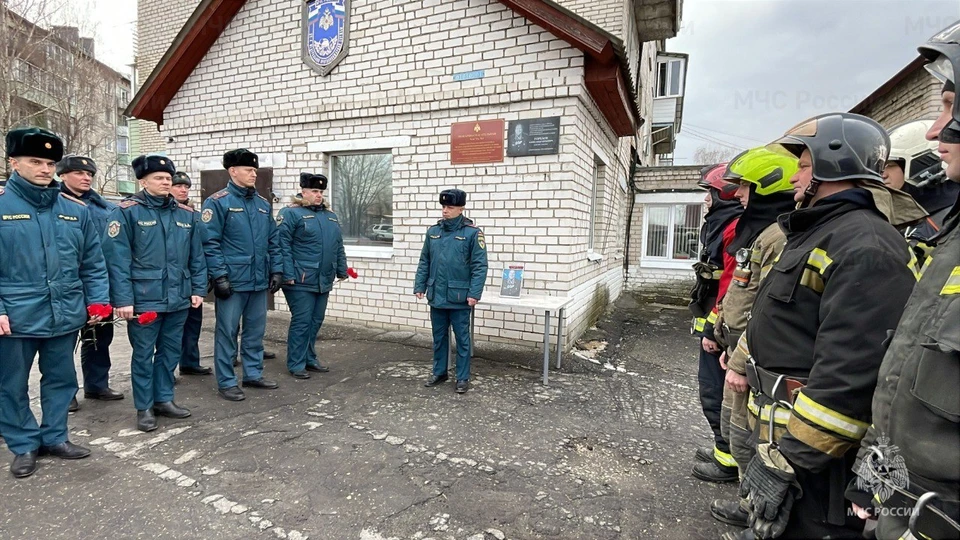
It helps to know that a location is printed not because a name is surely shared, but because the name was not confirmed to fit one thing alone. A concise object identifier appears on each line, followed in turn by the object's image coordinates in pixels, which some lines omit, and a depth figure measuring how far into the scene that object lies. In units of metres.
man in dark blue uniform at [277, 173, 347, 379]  4.61
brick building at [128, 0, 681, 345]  5.26
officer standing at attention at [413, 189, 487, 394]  4.29
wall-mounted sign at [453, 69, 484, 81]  5.54
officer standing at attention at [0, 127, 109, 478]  2.74
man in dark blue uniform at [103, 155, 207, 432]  3.30
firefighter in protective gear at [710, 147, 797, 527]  2.25
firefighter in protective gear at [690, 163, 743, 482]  2.90
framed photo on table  4.74
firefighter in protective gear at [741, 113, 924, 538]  1.42
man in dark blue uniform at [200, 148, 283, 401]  3.98
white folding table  4.32
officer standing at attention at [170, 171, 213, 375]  4.69
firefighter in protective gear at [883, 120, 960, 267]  2.37
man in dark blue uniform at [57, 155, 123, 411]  3.91
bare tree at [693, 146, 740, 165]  39.46
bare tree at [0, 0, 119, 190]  14.66
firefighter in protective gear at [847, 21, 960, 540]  1.05
